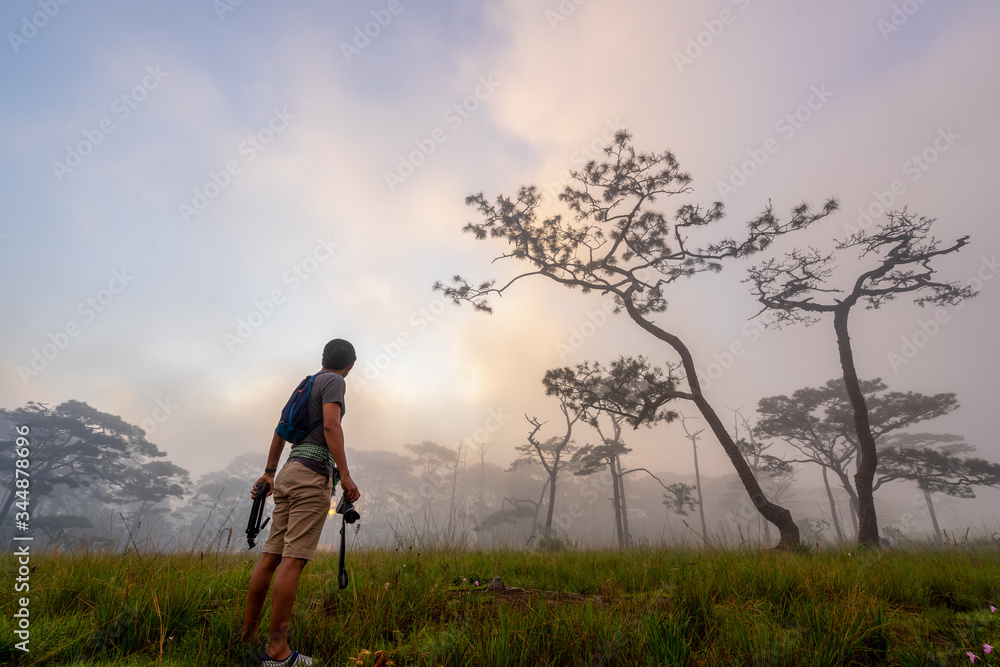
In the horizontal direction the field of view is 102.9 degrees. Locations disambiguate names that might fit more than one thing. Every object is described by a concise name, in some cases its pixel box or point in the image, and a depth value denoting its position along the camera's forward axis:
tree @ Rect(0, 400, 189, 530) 31.95
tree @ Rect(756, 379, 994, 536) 19.66
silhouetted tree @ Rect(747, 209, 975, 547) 10.38
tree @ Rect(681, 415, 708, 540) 35.29
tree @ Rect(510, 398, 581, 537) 23.94
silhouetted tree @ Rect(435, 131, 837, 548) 11.26
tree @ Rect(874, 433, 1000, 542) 18.41
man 2.33
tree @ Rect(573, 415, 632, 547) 25.08
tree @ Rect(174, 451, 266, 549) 66.44
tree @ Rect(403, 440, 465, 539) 61.25
